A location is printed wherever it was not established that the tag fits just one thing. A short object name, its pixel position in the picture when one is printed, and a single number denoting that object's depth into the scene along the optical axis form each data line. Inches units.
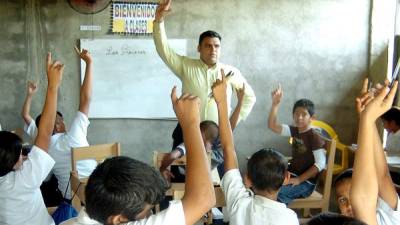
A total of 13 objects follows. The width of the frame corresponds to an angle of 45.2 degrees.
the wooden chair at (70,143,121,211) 106.5
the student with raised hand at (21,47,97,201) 116.4
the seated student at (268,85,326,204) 142.6
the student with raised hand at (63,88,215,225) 50.1
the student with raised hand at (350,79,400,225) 58.2
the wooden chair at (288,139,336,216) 143.5
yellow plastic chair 207.5
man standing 160.2
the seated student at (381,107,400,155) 158.3
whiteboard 211.8
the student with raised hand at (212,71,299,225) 77.0
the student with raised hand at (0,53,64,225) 83.5
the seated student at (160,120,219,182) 139.6
